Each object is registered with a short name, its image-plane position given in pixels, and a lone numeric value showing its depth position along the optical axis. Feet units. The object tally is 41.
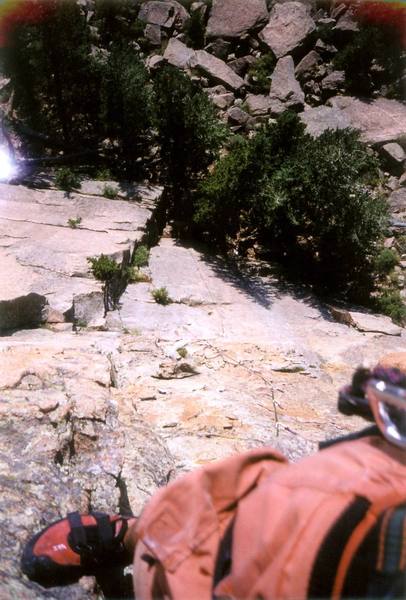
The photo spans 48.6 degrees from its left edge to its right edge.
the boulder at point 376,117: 69.82
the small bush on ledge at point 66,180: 45.09
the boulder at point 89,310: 27.48
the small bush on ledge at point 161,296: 32.73
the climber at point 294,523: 3.57
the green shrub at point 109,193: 45.73
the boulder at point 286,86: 74.13
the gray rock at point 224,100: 71.82
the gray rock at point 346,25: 79.25
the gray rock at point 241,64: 81.46
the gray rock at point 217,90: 74.53
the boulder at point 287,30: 80.43
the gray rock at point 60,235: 27.43
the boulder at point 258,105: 72.02
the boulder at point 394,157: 66.59
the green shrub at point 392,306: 42.60
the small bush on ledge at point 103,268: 30.78
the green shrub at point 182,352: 18.06
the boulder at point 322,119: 68.18
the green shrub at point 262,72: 77.55
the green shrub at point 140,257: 37.50
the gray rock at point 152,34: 81.46
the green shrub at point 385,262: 48.74
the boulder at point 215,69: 75.97
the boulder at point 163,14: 82.79
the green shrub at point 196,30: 81.56
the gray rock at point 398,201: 60.95
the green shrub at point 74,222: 38.09
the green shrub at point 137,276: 35.14
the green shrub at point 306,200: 39.19
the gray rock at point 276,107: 71.10
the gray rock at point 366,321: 34.58
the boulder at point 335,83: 78.43
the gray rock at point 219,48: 81.20
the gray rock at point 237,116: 69.72
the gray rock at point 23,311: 22.30
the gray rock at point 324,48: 82.33
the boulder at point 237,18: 82.53
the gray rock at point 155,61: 75.77
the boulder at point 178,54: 76.89
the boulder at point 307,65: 80.59
